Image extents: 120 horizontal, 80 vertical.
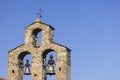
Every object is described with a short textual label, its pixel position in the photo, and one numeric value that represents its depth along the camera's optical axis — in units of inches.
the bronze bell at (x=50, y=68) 994.8
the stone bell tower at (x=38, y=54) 972.6
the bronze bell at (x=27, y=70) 1011.9
